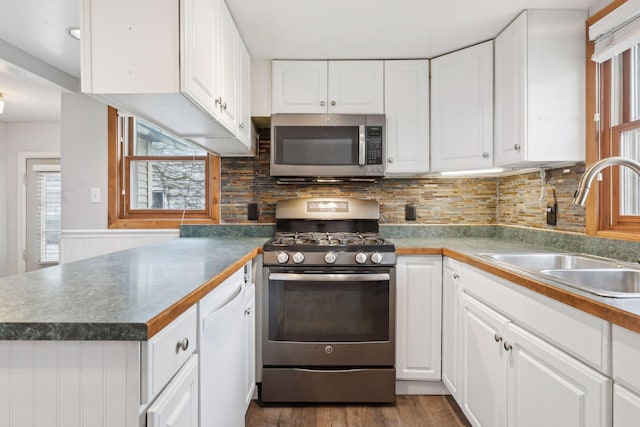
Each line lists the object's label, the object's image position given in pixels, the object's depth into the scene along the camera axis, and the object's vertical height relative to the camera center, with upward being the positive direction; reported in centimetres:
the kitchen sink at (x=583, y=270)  130 -23
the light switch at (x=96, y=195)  268 +12
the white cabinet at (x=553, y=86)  179 +65
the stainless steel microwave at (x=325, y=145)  228 +43
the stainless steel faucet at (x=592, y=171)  121 +14
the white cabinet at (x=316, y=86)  233 +83
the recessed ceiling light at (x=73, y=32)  207 +107
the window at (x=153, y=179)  269 +25
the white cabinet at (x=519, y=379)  96 -56
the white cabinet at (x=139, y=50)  119 +55
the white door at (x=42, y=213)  430 -3
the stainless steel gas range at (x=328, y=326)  199 -66
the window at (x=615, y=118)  159 +45
